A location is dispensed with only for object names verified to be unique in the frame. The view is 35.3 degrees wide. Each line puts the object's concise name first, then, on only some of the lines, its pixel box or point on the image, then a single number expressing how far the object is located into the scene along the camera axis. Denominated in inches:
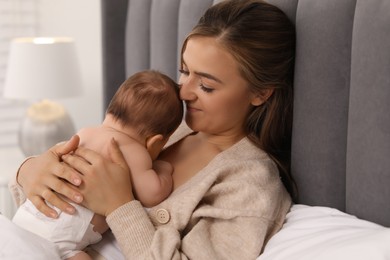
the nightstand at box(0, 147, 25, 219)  110.0
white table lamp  114.4
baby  58.0
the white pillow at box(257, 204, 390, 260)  41.1
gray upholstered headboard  47.4
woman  53.9
